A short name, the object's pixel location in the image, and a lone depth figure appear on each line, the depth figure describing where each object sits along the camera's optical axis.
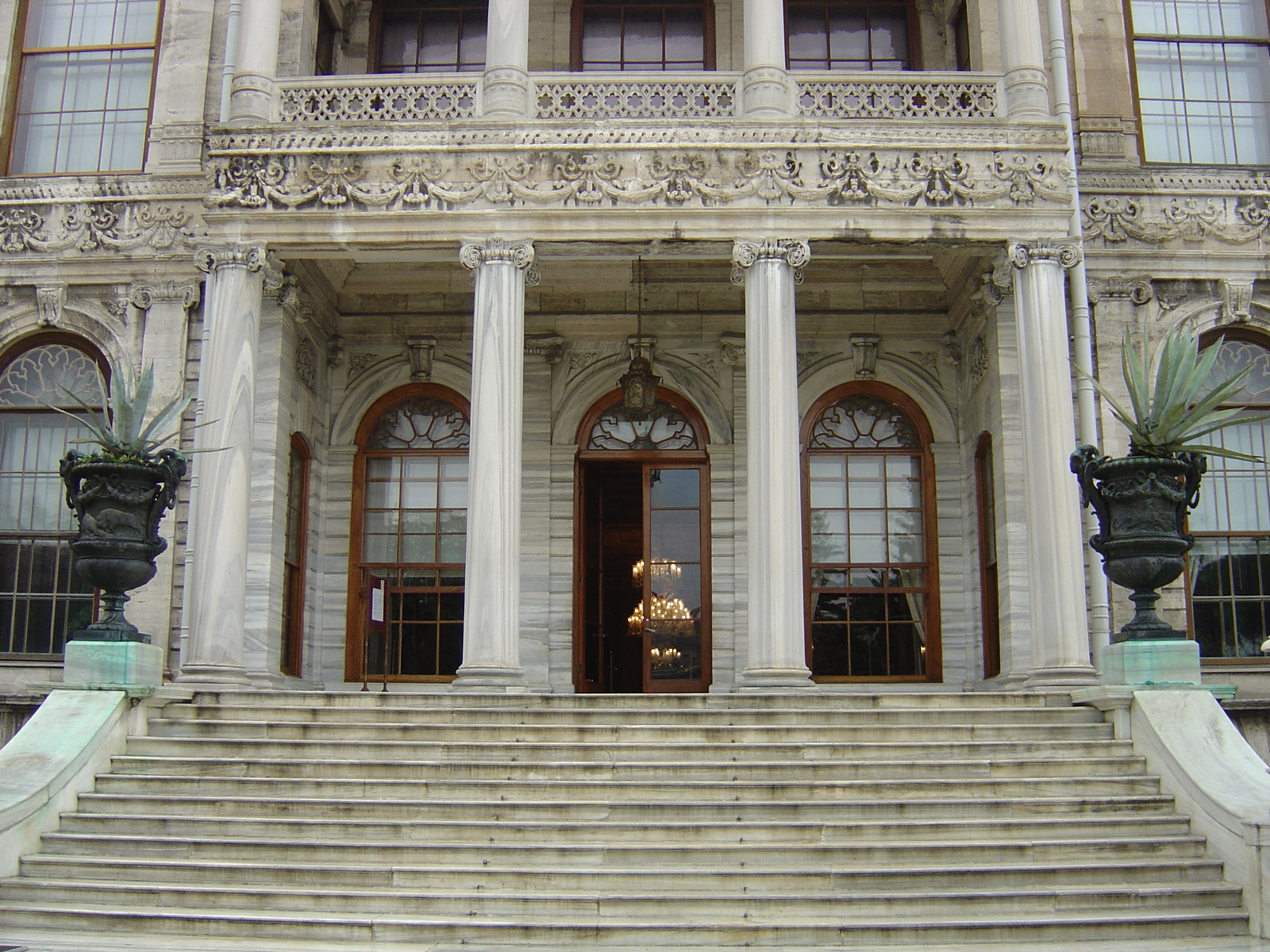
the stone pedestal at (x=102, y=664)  10.64
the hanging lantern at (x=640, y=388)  14.09
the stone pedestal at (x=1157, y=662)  10.13
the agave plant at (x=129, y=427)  10.77
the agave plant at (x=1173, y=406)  10.20
